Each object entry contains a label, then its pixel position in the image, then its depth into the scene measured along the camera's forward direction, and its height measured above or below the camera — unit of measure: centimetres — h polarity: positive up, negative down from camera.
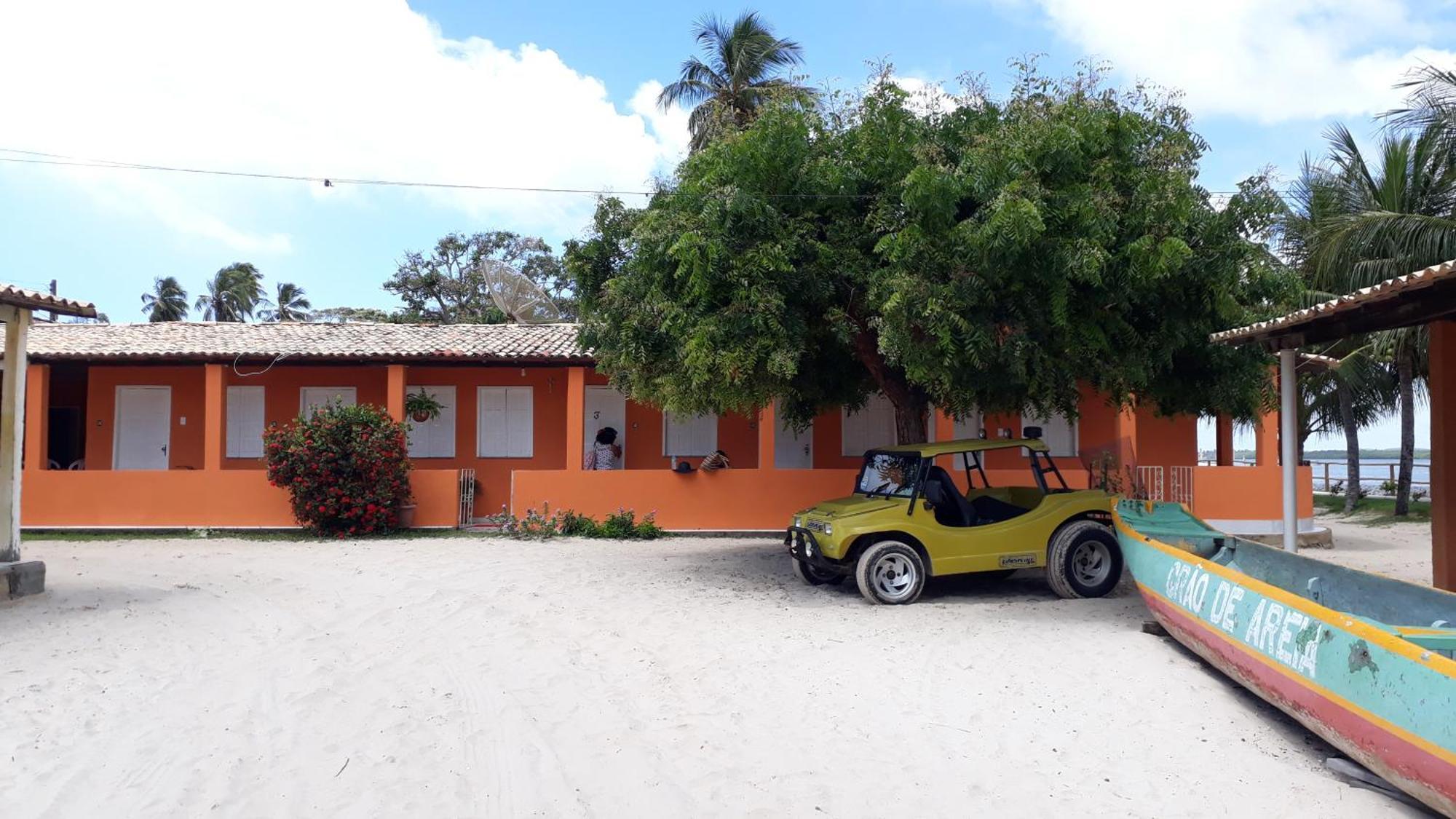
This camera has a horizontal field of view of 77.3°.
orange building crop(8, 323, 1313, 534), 1528 +3
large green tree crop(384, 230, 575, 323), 3422 +607
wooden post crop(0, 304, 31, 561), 905 +13
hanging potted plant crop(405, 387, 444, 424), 1673 +52
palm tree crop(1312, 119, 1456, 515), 1589 +404
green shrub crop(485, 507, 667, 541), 1475 -148
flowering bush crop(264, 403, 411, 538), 1444 -58
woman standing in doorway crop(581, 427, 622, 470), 1620 -29
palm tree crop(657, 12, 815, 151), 2173 +913
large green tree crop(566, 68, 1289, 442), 816 +168
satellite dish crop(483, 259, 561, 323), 2073 +329
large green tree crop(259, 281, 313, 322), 4303 +646
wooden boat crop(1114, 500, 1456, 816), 399 -110
